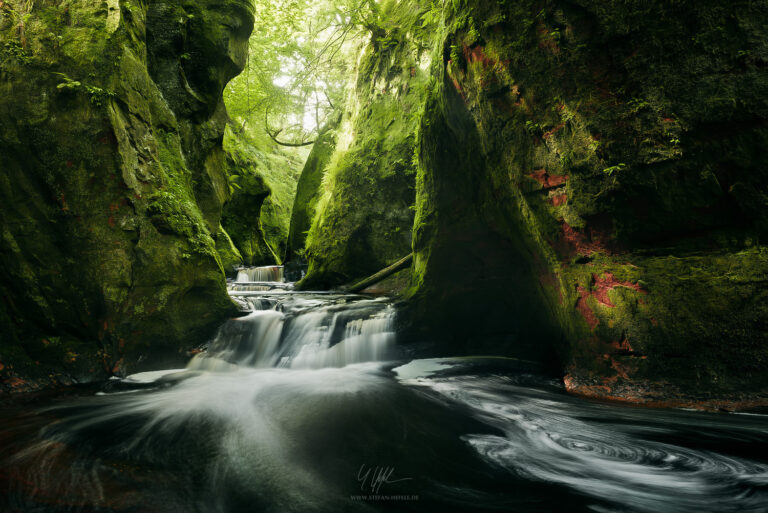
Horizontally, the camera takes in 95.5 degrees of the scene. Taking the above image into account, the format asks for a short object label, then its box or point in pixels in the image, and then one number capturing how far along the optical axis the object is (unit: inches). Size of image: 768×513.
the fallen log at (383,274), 339.3
